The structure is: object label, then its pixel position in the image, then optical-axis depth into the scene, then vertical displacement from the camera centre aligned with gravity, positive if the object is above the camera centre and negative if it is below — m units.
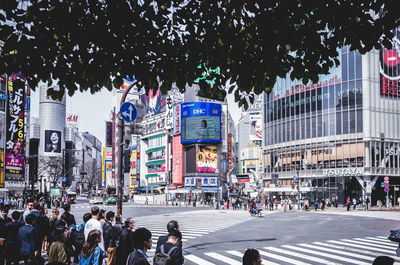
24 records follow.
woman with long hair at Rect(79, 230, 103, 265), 6.73 -1.37
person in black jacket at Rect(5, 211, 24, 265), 9.77 -1.78
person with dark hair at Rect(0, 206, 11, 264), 9.92 -1.55
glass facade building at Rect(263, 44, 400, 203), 66.06 +4.82
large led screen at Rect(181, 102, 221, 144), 96.00 +9.44
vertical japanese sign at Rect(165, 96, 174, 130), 102.38 +11.37
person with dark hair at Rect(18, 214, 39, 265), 9.31 -1.64
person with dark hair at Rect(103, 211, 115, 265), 9.73 -1.82
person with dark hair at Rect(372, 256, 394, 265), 4.74 -1.08
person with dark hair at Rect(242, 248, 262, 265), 5.38 -1.18
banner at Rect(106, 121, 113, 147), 146.34 +10.47
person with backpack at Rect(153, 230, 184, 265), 6.62 -1.33
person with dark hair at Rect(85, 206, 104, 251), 9.44 -1.31
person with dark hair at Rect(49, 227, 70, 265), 8.05 -1.63
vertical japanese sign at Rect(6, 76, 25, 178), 63.62 +4.81
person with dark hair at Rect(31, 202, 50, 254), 10.12 -1.58
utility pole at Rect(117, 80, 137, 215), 12.94 +0.14
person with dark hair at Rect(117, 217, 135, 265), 8.00 -1.56
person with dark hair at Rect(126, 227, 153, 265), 5.75 -1.10
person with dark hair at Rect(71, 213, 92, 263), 10.30 -1.77
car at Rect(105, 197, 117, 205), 70.06 -6.06
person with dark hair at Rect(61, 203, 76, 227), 11.92 -1.50
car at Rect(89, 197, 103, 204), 68.96 -6.11
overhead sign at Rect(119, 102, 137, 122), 12.95 +1.56
